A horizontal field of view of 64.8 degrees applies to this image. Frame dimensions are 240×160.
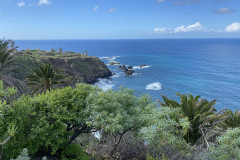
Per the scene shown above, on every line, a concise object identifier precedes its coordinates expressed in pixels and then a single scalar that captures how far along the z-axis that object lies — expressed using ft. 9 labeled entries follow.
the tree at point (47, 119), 28.58
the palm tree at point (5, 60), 58.56
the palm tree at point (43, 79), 65.77
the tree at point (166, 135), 28.17
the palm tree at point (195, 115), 38.09
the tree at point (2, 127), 24.74
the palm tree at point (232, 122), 43.99
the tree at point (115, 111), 28.60
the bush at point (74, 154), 34.91
